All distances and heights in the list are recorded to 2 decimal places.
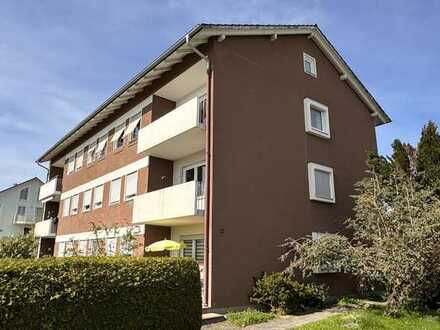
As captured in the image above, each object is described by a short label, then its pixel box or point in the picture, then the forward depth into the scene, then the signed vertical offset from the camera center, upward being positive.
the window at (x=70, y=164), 32.44 +8.00
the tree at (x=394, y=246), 12.57 +0.62
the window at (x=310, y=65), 21.17 +10.66
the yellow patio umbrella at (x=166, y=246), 16.00 +0.66
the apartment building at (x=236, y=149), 15.45 +5.52
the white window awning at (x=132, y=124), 22.86 +8.04
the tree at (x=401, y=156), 17.17 +4.77
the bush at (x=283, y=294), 13.99 -1.12
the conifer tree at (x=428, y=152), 16.02 +4.68
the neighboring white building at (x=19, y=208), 60.75 +8.35
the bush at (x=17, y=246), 25.91 +1.00
